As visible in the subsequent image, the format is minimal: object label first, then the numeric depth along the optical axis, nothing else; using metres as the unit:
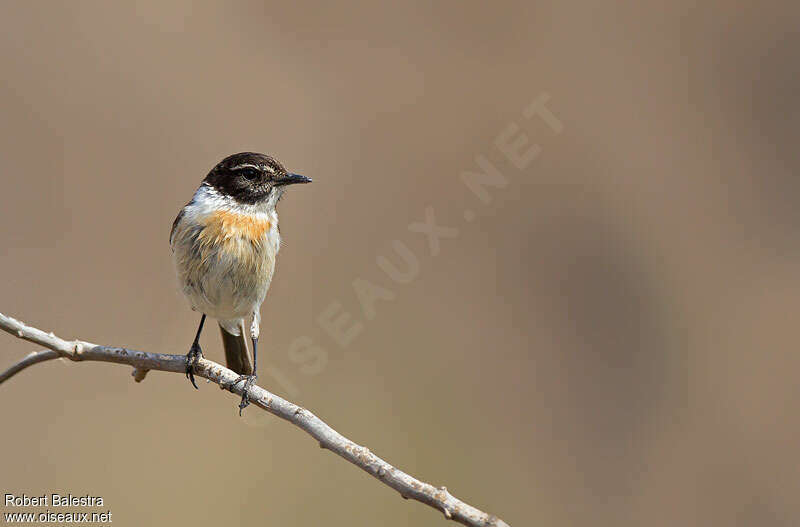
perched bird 5.76
